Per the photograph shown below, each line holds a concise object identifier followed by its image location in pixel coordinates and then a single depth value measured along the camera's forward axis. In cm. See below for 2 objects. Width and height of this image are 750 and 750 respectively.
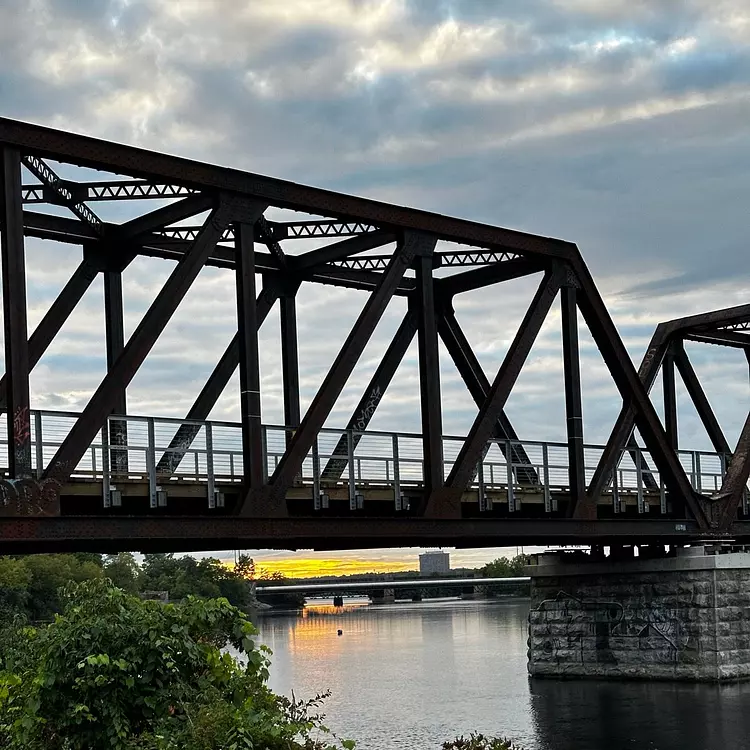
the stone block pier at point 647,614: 4041
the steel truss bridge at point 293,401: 2481
